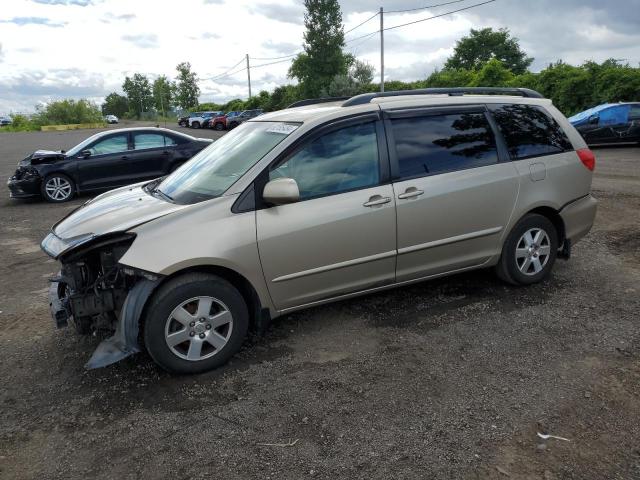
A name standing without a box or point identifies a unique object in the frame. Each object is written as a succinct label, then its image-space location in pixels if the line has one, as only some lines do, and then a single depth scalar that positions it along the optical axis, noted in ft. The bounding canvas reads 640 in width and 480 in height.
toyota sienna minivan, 10.94
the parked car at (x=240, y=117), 124.16
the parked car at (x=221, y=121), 139.19
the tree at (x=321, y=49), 165.78
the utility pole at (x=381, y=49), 112.68
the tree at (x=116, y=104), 383.04
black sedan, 34.58
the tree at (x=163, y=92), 282.36
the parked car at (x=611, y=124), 50.34
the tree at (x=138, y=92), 359.66
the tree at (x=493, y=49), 202.49
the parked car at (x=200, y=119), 153.28
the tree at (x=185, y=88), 279.08
